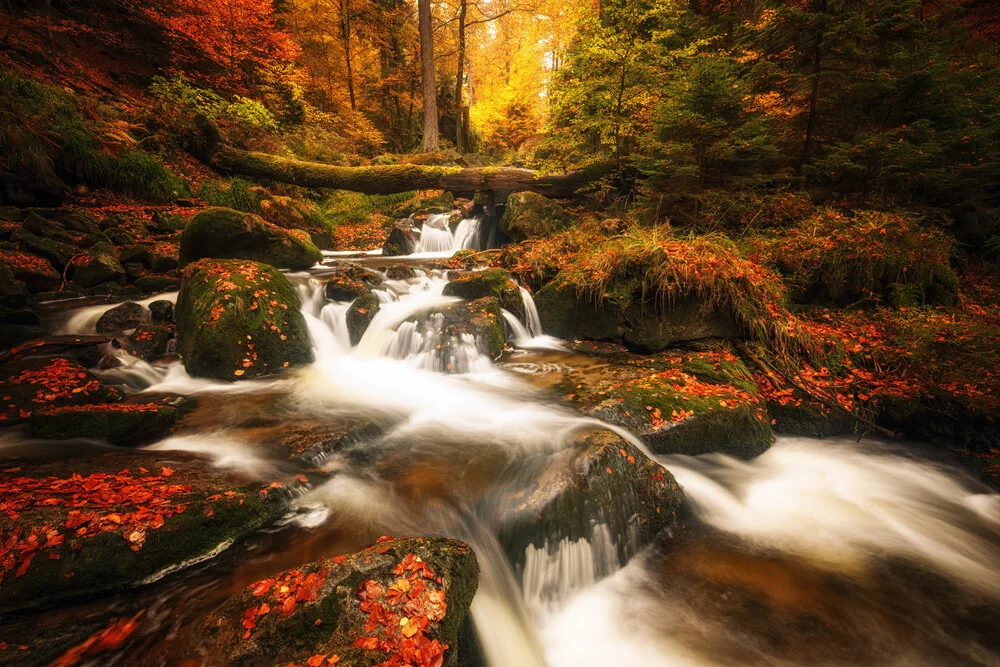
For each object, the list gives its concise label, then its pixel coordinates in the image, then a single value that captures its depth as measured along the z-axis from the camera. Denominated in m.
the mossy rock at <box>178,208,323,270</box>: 7.15
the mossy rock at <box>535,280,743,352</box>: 6.04
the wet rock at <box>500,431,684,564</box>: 3.19
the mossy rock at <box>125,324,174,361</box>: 5.89
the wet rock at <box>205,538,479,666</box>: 1.84
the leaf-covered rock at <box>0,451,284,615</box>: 2.27
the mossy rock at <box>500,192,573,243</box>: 10.06
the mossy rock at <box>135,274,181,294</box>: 7.32
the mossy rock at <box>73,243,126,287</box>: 6.92
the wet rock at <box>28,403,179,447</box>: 3.83
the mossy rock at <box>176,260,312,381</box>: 5.52
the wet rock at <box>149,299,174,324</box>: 6.63
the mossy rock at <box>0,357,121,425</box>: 4.00
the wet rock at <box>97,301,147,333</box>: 6.05
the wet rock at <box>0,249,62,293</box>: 6.29
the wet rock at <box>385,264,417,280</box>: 9.30
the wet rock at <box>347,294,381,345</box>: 7.27
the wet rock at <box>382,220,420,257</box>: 12.32
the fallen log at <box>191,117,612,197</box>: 11.20
